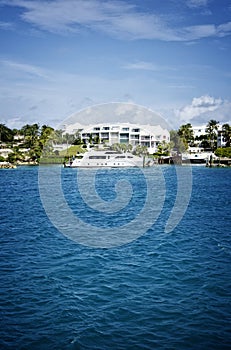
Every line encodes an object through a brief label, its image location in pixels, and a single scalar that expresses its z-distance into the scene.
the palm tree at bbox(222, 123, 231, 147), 113.56
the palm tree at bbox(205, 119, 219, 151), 119.69
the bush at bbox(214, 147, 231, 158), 99.44
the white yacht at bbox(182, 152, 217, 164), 105.38
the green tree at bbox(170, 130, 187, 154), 116.72
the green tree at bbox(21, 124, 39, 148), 118.31
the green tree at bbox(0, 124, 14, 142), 137.11
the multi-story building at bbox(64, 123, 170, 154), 135.12
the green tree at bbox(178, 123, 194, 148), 123.94
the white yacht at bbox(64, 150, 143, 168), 89.62
